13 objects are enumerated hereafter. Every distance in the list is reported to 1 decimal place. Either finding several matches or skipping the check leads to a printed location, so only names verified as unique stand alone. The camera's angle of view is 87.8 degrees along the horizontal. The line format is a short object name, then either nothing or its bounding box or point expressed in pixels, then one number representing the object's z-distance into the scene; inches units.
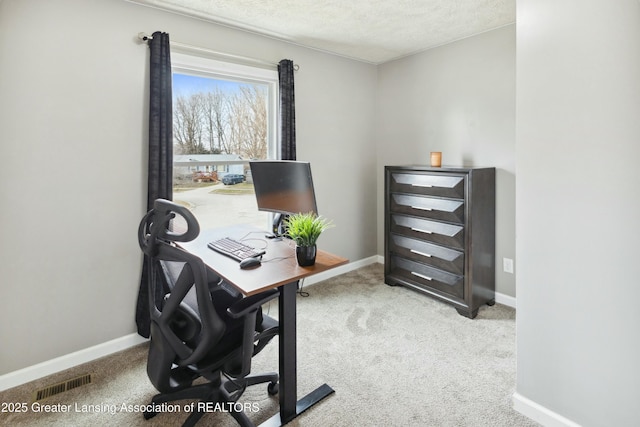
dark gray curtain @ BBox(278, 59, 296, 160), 120.5
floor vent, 76.3
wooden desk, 60.4
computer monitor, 91.1
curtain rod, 92.1
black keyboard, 72.9
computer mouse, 66.5
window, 106.4
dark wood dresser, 109.0
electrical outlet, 117.0
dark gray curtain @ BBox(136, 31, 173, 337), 92.0
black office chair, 53.4
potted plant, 67.1
